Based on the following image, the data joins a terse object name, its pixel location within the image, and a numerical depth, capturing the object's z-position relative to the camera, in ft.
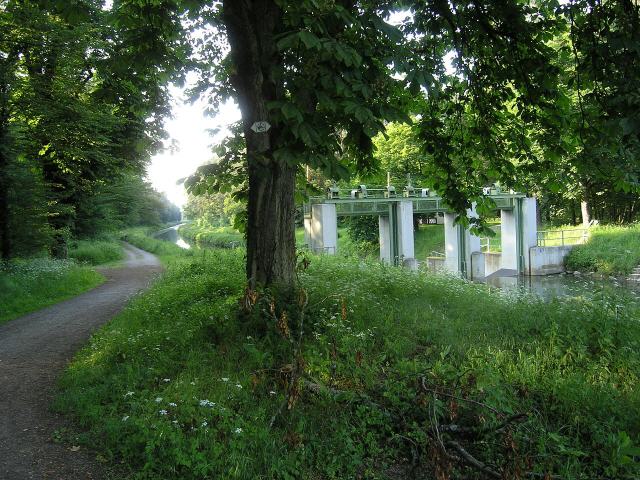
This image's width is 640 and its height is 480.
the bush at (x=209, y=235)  173.47
